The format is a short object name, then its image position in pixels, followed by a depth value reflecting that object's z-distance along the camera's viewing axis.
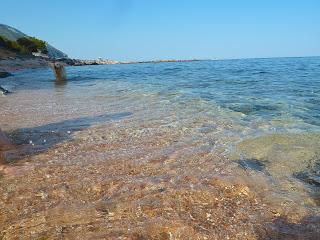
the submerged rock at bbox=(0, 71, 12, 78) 20.50
